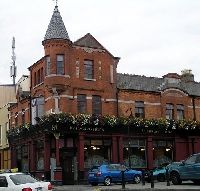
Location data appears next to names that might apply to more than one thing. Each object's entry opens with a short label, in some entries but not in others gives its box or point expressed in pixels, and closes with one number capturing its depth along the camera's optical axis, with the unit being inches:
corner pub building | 1499.8
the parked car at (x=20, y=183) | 692.7
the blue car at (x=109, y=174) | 1307.8
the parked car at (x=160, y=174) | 1371.4
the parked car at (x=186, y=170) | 1043.3
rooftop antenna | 2628.0
